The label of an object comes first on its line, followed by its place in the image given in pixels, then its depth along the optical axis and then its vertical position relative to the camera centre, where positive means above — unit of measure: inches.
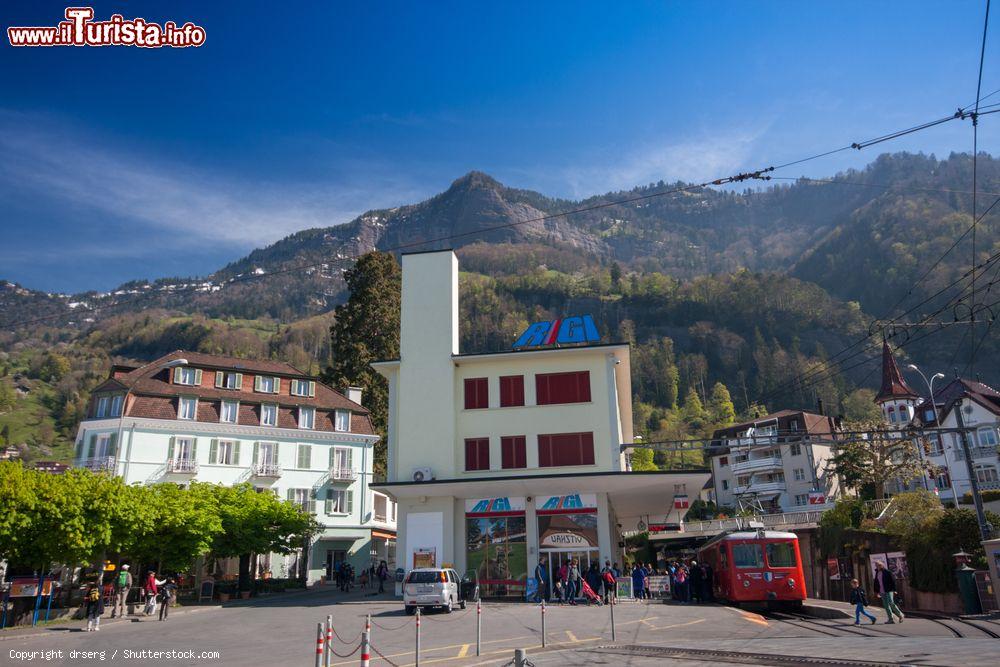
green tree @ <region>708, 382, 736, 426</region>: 5036.9 +952.4
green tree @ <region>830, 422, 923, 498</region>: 2031.3 +225.7
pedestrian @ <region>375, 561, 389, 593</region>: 1571.1 -48.4
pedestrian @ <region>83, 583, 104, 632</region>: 871.1 -58.8
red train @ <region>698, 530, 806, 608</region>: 1083.9 -39.7
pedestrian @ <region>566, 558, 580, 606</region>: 1213.7 -57.8
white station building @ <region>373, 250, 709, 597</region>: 1338.6 +191.8
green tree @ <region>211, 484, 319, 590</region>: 1366.9 +57.1
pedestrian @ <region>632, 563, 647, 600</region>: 1227.2 -61.9
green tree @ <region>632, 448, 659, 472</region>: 3850.9 +451.4
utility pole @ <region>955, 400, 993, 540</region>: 990.6 +52.0
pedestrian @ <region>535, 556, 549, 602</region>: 1235.6 -50.7
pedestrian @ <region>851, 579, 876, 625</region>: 878.4 -71.8
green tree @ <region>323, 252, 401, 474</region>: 2491.4 +770.5
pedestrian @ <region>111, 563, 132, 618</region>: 1024.9 -46.2
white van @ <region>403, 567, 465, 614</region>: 988.6 -51.5
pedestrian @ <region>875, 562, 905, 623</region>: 884.6 -61.5
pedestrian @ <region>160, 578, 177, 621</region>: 1007.0 -58.6
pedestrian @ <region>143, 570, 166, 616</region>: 1056.8 -50.9
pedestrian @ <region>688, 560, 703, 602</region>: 1230.3 -62.9
